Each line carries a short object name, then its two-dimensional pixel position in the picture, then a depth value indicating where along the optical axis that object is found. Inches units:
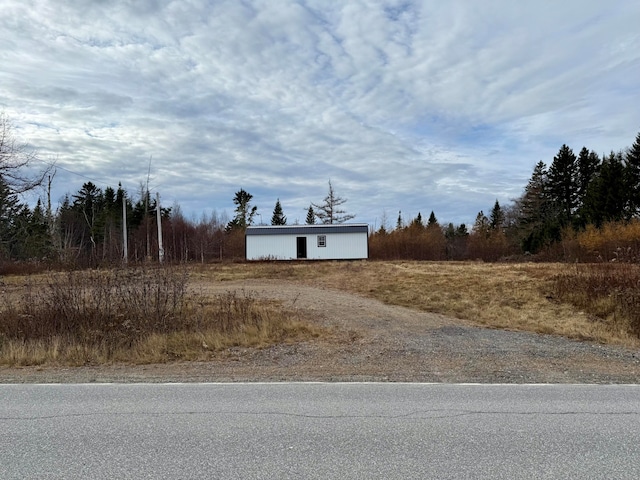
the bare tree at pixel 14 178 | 842.4
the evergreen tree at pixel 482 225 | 2531.7
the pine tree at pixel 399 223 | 2611.5
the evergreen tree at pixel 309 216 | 3469.5
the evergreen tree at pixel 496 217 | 3012.3
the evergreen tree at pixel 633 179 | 1908.2
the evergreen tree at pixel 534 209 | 2397.9
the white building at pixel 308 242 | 1509.6
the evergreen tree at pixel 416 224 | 2405.3
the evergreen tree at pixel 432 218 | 3569.4
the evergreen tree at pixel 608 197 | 1918.1
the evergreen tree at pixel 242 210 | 3250.5
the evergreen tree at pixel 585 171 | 2418.8
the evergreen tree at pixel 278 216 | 3526.1
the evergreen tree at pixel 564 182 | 2438.5
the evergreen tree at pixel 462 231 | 3465.1
